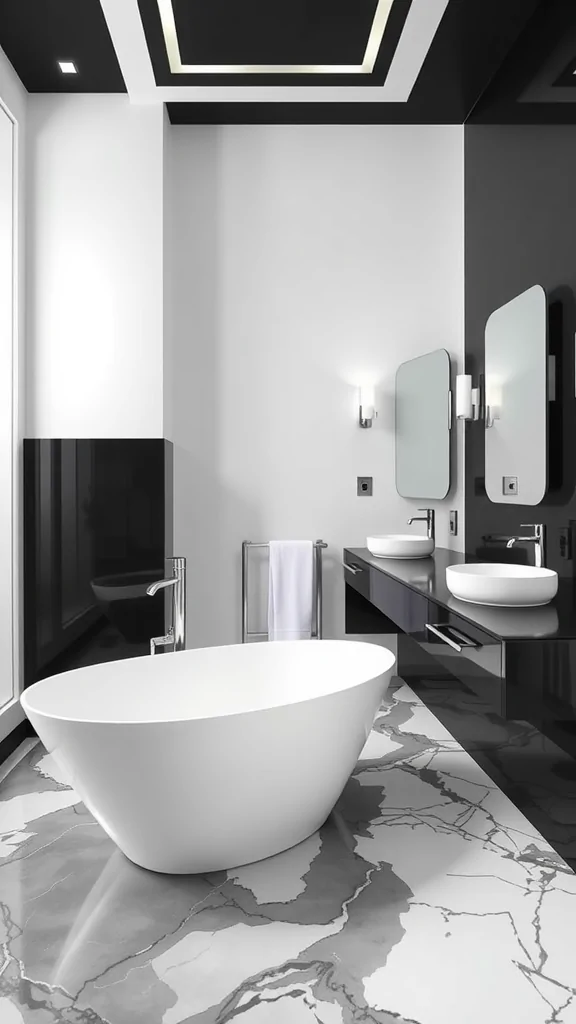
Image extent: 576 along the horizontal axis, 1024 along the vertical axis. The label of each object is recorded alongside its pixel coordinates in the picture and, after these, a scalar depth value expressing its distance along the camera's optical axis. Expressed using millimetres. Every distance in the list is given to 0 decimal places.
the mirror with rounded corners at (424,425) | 3721
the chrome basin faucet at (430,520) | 3677
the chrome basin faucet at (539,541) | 2623
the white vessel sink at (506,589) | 2146
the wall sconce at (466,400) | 3451
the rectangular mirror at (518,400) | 2797
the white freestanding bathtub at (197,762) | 1822
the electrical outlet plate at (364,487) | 3895
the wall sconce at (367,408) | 3812
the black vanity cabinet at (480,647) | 1781
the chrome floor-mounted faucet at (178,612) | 2750
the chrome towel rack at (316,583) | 3779
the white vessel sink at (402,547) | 3332
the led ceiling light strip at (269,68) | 3096
